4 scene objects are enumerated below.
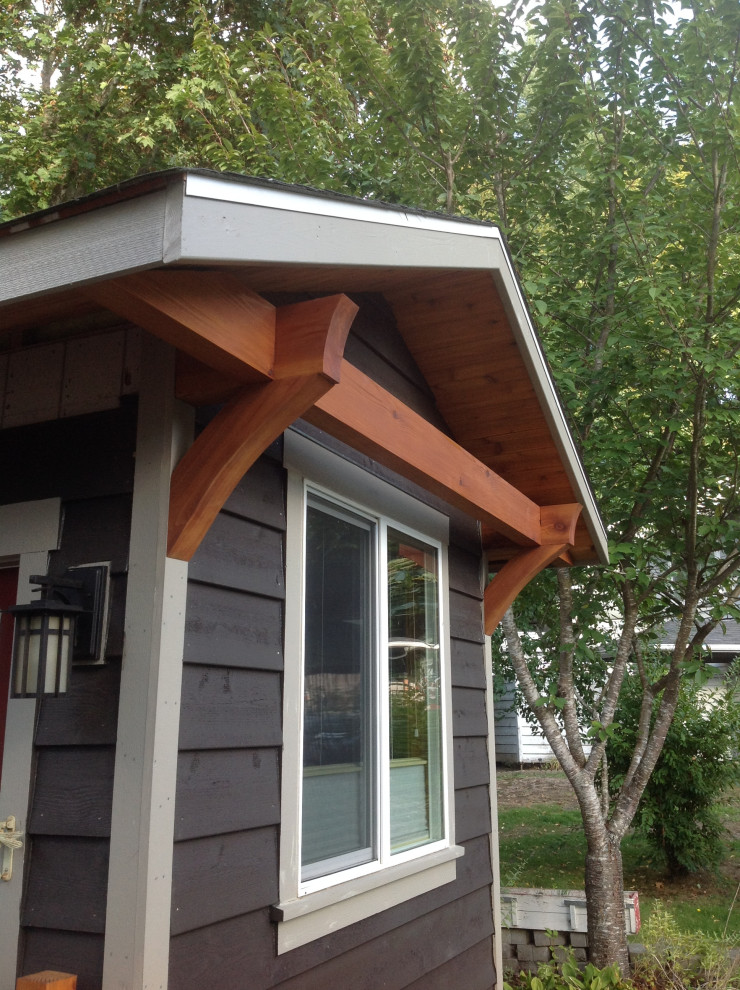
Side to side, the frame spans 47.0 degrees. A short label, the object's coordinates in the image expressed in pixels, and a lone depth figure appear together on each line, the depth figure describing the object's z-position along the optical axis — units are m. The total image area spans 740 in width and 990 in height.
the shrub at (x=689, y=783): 7.29
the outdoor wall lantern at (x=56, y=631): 2.11
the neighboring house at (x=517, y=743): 14.51
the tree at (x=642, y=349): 5.16
